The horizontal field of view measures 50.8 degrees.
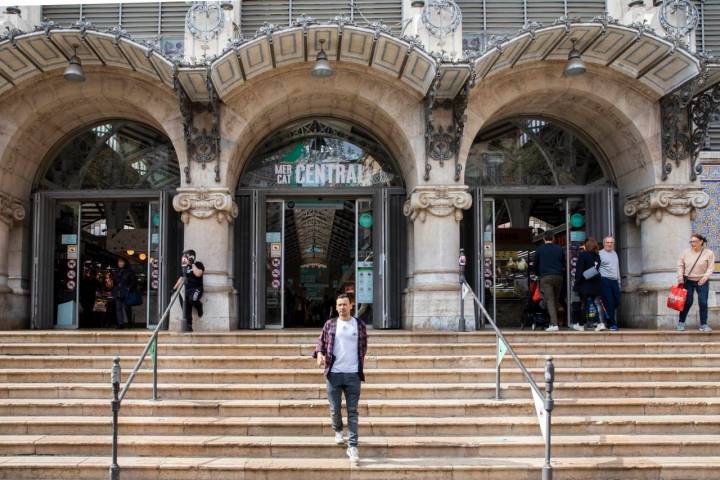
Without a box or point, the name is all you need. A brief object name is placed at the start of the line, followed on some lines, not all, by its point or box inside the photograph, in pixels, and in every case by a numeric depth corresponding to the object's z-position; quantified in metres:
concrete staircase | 7.90
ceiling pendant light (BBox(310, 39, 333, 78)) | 12.37
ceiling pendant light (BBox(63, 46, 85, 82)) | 12.49
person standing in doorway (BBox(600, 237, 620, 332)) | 12.92
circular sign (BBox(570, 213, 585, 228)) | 15.49
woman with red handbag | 11.90
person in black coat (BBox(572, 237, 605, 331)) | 12.81
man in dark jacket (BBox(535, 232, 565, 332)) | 12.98
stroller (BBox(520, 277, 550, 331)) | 13.82
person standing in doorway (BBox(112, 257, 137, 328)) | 14.64
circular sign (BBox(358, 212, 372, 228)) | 15.18
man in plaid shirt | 7.91
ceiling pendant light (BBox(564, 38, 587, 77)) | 12.58
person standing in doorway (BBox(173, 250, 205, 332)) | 12.60
